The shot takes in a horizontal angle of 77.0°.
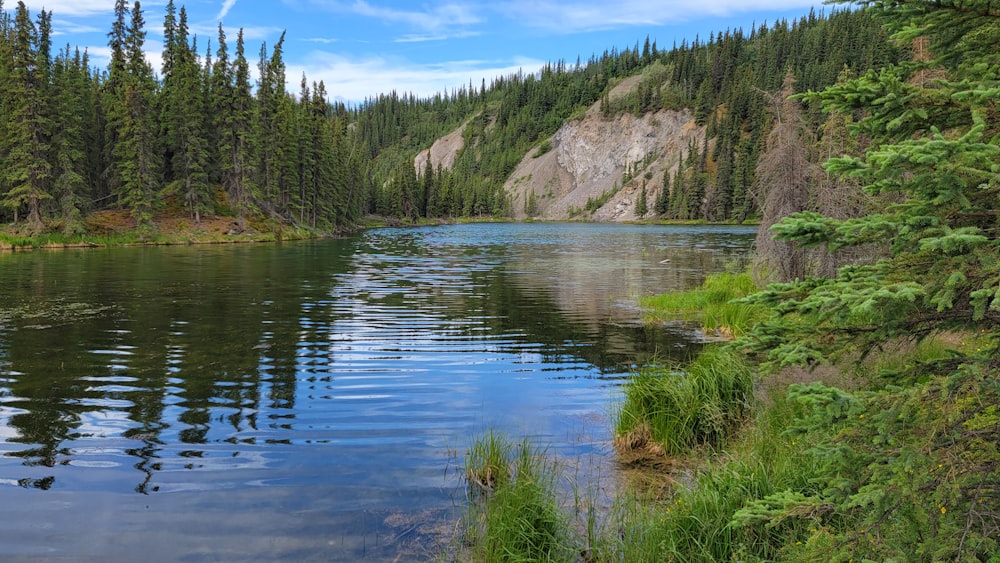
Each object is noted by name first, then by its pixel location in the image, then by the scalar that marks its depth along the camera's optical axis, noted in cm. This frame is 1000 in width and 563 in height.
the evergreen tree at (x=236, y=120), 7438
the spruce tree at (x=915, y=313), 363
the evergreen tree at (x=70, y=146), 5847
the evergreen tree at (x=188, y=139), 7069
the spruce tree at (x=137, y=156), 6481
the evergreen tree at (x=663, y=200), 17662
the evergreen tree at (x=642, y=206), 18344
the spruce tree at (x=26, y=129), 5644
